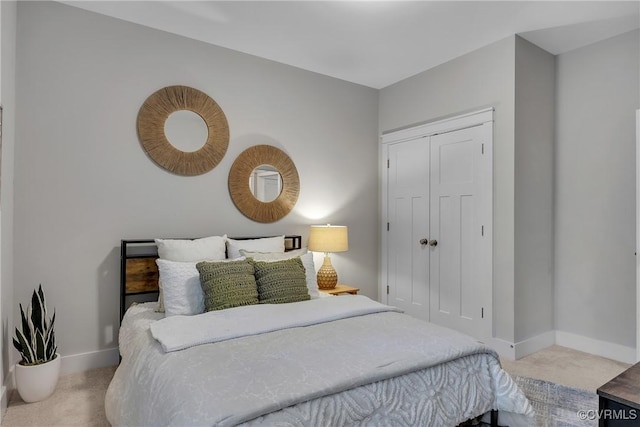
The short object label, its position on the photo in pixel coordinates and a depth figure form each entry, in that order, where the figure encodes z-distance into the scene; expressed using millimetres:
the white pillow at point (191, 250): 2797
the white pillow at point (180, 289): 2381
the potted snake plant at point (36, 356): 2318
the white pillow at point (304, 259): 2832
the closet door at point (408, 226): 3998
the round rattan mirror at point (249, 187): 3520
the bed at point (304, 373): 1379
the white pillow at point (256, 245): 3043
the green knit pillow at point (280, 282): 2498
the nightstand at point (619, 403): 1255
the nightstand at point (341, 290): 3523
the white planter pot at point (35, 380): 2311
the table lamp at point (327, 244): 3643
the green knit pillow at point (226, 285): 2330
